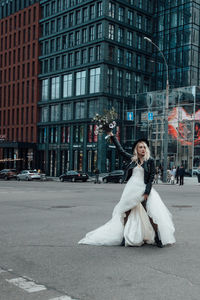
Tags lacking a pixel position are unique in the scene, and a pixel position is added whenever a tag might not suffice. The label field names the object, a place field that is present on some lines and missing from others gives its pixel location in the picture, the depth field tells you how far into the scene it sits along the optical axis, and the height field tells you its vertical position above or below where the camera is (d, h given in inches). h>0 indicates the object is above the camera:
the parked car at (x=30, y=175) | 1820.5 -98.6
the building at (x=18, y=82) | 2506.2 +493.3
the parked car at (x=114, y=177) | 1515.7 -82.1
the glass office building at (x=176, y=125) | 1737.2 +152.3
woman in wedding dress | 249.6 -37.6
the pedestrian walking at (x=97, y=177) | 1507.1 -84.1
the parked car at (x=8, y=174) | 1952.5 -99.1
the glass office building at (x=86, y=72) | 2116.1 +485.1
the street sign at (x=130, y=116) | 2076.8 +216.3
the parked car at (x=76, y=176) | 1651.1 -88.9
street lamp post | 1349.4 +12.9
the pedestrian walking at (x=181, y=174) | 1283.2 -56.8
